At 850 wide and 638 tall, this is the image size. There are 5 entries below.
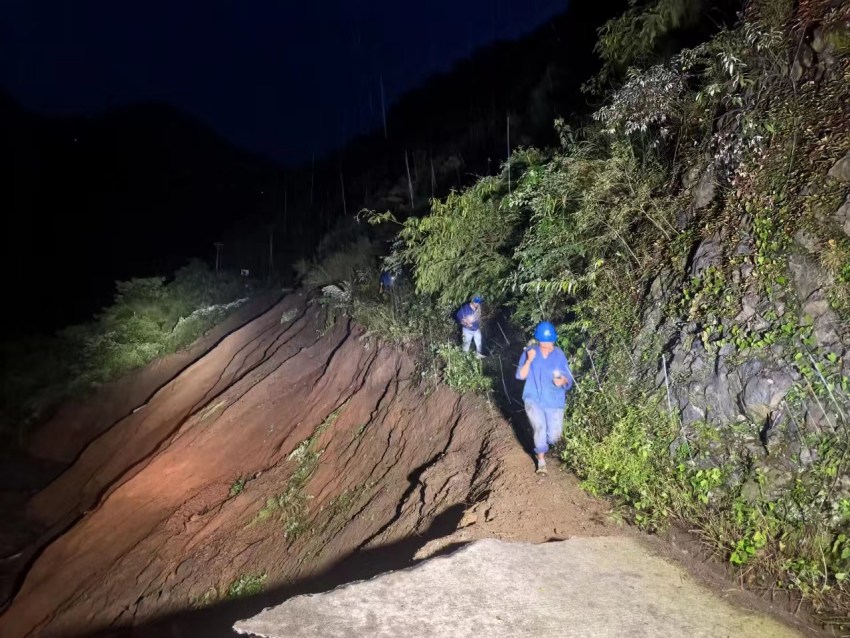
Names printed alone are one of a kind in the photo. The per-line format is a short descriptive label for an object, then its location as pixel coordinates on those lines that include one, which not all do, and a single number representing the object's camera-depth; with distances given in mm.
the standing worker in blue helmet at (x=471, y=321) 8203
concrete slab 3348
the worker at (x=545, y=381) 5402
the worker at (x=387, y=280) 11400
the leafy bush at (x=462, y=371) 7906
